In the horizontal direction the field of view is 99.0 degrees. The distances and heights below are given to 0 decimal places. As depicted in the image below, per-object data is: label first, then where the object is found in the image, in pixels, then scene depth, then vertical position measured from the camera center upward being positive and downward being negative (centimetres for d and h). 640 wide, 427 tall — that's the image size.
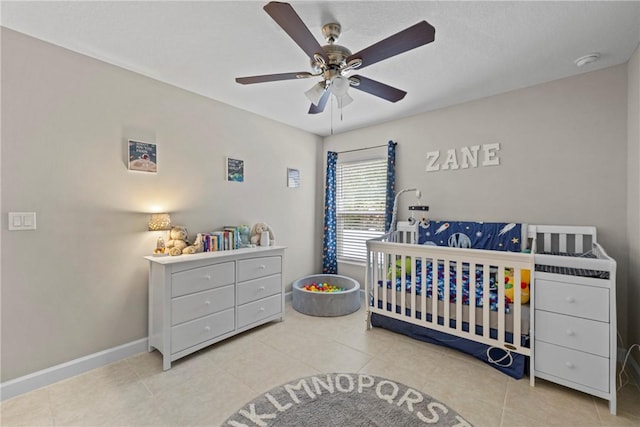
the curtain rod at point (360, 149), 359 +86
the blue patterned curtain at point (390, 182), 340 +37
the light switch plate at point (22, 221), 175 -7
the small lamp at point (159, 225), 229 -12
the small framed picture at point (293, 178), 366 +45
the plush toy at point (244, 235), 293 -27
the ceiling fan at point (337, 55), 125 +85
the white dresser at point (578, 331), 162 -75
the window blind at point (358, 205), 365 +9
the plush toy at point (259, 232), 305 -24
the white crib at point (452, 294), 194 -70
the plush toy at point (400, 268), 267 -56
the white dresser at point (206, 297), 209 -75
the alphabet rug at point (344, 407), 152 -117
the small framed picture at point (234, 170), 293 +45
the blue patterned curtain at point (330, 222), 396 -16
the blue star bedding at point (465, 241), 229 -30
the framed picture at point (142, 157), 224 +46
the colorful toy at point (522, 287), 199 -57
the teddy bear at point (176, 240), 236 -26
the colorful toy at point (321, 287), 353 -100
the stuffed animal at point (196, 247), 240 -33
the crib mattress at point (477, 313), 193 -80
